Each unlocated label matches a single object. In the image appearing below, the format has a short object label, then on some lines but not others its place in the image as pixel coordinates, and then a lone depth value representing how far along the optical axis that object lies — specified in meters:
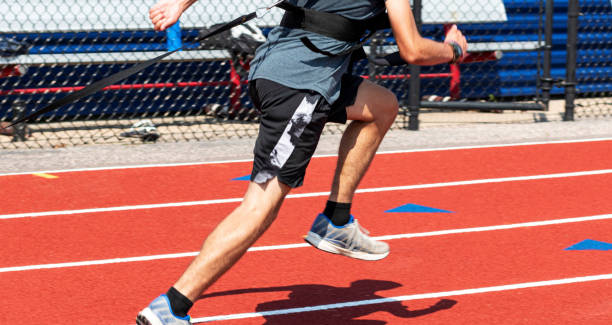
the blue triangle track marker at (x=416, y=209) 11.47
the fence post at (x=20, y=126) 17.24
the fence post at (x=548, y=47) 19.35
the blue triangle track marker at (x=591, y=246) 9.61
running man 6.06
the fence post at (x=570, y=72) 18.91
